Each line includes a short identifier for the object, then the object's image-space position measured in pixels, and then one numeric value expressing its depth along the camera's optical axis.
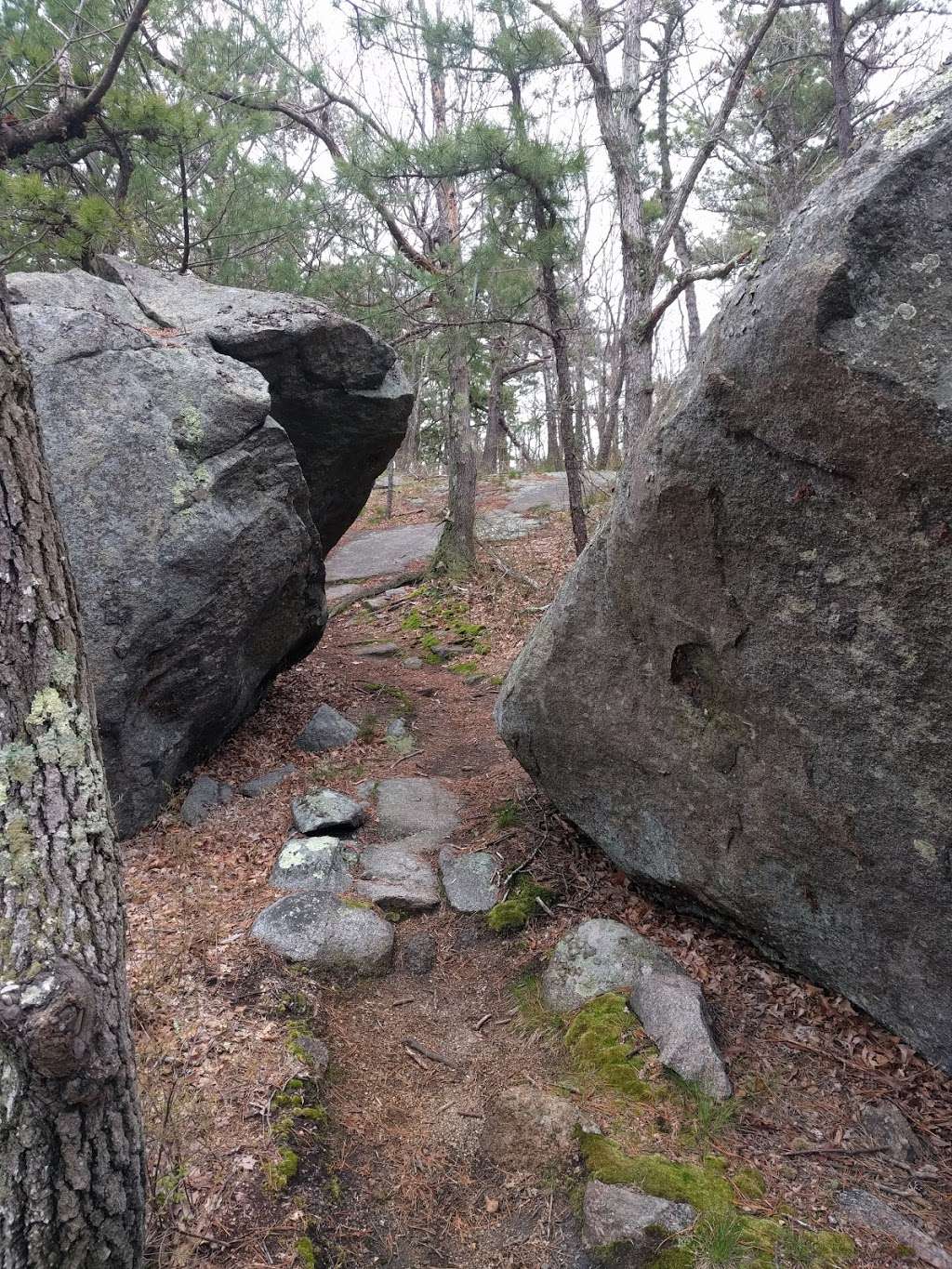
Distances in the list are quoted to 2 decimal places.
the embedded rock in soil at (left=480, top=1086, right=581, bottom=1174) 3.20
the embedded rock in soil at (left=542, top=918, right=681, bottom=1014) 3.98
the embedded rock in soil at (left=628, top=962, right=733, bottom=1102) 3.47
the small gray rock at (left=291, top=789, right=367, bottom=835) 5.41
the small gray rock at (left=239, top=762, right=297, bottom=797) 6.00
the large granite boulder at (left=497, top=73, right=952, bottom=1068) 2.88
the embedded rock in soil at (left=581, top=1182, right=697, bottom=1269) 2.76
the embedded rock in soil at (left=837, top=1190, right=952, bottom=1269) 2.73
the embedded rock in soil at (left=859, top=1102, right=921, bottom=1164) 3.13
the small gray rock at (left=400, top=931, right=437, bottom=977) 4.36
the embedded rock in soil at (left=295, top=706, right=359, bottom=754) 6.81
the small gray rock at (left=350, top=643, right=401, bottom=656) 9.32
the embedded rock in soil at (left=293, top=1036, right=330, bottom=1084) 3.55
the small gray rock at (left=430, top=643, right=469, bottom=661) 9.18
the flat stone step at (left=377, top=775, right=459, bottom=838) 5.59
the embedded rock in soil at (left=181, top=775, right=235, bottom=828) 5.62
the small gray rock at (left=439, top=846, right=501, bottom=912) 4.78
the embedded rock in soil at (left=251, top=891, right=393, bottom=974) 4.25
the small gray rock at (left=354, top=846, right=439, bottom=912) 4.75
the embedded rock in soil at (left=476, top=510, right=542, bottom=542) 13.77
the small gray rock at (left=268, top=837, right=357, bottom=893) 4.86
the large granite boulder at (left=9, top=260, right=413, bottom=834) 5.27
